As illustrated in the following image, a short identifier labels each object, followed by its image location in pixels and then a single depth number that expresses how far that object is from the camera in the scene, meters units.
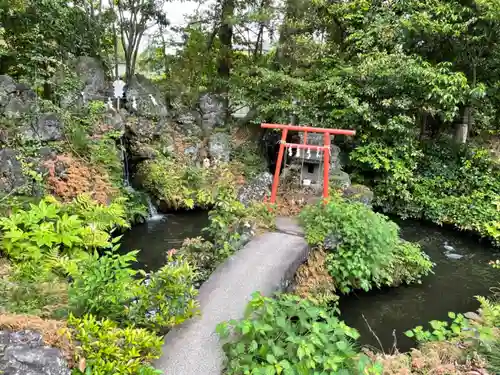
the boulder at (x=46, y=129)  8.27
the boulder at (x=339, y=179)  9.56
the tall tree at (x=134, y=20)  12.28
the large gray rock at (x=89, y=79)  10.51
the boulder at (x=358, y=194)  8.91
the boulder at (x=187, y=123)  12.80
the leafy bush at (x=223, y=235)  6.44
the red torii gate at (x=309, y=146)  7.98
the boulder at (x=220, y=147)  12.44
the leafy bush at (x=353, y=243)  6.78
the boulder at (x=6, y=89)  8.14
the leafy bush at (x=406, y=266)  7.54
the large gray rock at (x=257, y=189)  10.10
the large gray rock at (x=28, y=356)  3.04
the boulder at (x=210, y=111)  13.23
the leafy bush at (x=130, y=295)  4.06
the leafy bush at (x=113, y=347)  3.28
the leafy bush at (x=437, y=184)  10.98
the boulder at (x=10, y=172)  7.30
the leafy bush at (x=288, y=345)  3.38
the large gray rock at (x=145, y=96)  11.64
